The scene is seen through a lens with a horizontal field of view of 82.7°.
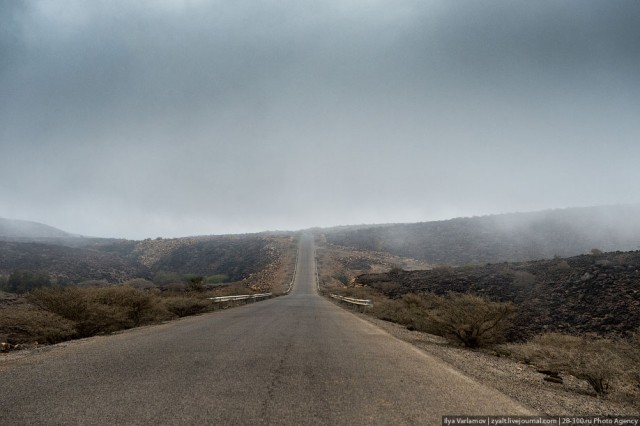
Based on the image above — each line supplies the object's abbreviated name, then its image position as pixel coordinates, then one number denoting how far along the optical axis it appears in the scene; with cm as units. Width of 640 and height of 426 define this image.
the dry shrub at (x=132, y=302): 1471
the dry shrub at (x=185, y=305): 1983
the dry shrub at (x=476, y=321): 1202
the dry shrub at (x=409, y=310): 1641
